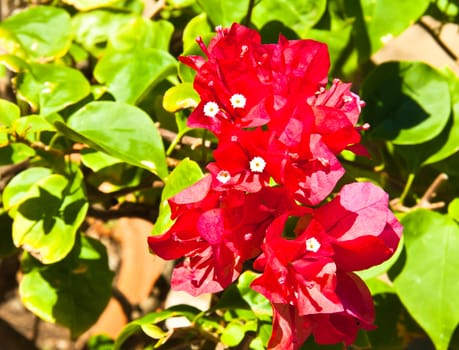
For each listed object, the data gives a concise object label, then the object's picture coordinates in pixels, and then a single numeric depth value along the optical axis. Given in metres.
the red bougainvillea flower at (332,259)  0.54
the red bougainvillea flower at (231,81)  0.57
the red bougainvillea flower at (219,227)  0.55
